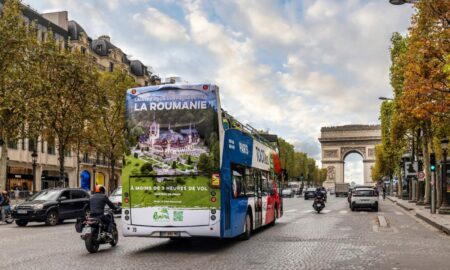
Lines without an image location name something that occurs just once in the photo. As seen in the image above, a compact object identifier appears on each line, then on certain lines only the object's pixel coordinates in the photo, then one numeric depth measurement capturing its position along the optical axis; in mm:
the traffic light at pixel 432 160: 28777
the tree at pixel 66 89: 38562
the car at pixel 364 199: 36594
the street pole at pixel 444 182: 29344
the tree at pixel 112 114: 49688
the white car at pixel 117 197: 31233
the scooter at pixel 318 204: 33094
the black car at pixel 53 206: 23875
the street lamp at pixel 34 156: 37675
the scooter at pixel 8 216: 27344
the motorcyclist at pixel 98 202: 13828
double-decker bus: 13633
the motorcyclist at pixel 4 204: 27297
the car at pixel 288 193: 81838
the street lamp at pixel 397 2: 18466
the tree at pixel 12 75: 32844
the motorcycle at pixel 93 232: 13383
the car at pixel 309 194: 66625
